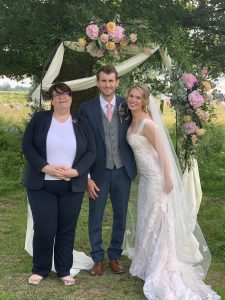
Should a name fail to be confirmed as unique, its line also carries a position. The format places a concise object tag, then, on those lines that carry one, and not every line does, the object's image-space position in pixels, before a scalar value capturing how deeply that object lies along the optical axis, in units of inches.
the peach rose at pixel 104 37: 201.8
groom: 181.6
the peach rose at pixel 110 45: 202.8
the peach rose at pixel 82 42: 204.2
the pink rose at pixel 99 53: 206.5
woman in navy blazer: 167.0
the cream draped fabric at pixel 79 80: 208.5
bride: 175.8
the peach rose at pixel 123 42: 207.2
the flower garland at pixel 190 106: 205.6
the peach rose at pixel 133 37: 205.4
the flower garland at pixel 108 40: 201.9
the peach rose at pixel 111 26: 201.6
